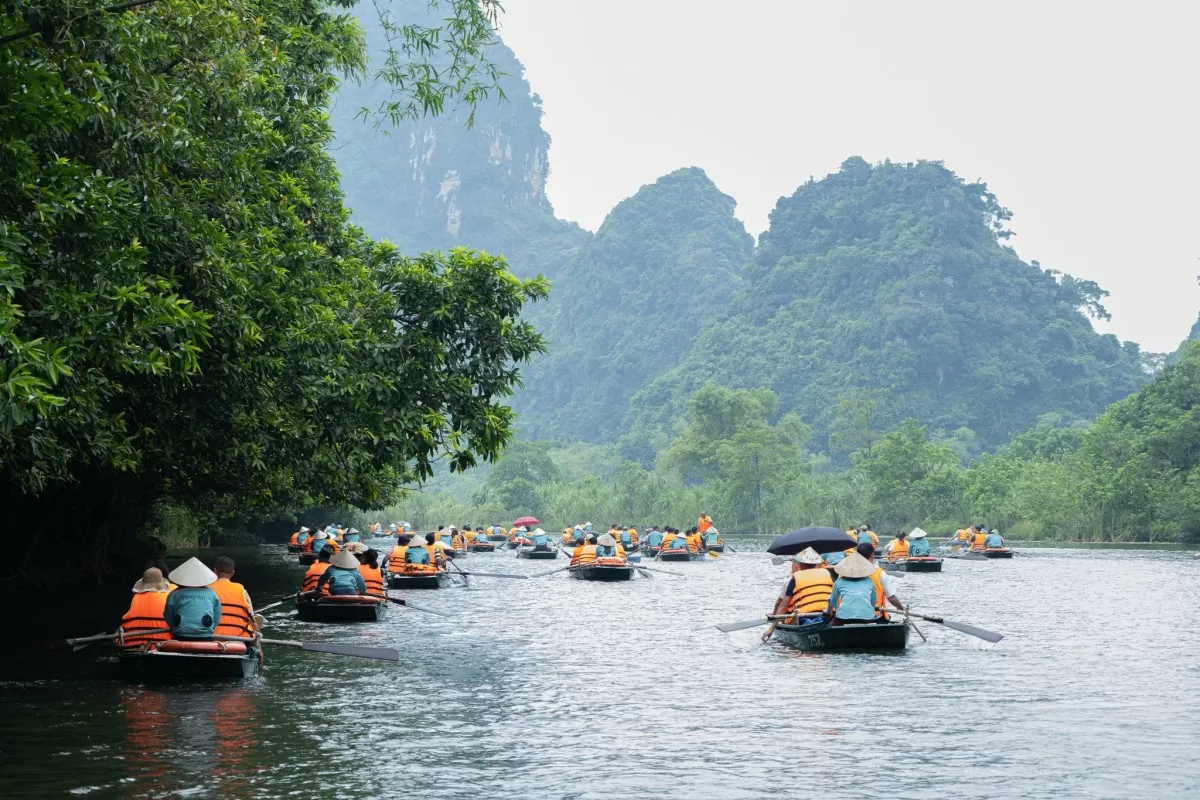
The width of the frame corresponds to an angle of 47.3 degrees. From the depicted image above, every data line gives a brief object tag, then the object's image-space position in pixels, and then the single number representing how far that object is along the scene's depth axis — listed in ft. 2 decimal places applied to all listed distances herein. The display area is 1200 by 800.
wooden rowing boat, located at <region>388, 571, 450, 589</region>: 99.45
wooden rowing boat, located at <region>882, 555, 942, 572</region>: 124.16
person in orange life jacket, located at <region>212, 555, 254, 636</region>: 47.44
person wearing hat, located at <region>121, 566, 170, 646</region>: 47.06
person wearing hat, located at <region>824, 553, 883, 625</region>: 55.88
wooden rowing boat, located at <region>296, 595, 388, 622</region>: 70.03
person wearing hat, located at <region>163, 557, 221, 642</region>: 46.21
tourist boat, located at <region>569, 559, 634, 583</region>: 108.99
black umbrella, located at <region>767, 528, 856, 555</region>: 74.23
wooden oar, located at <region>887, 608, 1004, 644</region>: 59.56
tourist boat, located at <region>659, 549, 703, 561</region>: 140.56
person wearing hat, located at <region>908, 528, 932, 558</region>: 128.16
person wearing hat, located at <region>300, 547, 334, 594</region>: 73.14
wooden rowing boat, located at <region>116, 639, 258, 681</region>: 45.42
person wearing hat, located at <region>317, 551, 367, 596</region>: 70.90
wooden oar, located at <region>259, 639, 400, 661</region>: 52.54
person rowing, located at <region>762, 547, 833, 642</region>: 58.70
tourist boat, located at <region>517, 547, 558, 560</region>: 155.84
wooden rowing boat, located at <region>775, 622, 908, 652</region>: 55.57
